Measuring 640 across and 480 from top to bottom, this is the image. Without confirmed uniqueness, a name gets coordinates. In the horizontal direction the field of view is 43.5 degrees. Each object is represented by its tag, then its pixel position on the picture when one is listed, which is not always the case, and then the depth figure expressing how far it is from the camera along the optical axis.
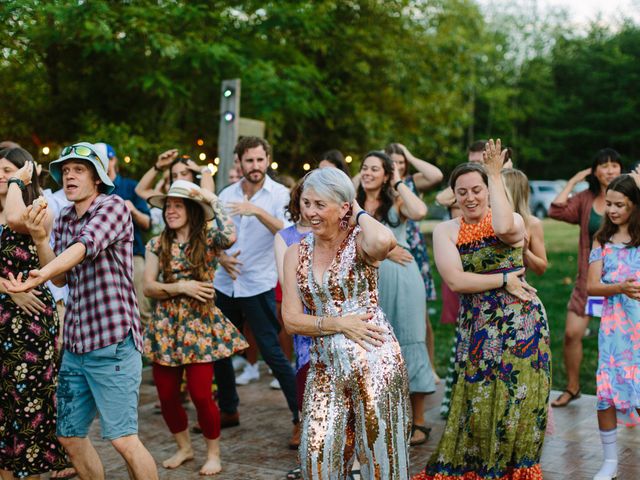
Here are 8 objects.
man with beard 6.22
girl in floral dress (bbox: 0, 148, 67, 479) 4.62
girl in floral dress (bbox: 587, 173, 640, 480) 5.20
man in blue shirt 7.39
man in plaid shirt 4.21
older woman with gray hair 3.67
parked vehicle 42.50
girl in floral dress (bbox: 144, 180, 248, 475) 5.48
